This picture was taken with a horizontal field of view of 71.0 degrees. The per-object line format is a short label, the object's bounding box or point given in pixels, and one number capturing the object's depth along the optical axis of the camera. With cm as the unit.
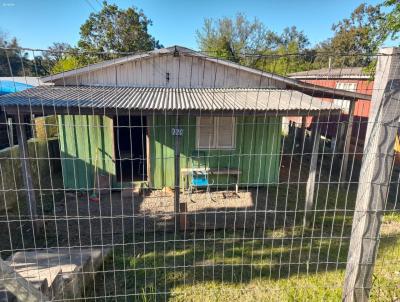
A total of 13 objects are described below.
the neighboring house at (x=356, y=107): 1250
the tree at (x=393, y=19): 639
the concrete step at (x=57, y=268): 284
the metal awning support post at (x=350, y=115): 835
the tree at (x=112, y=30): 3270
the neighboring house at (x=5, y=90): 991
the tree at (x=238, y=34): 4012
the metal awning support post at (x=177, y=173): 529
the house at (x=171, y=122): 763
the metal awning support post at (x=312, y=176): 551
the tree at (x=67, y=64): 1726
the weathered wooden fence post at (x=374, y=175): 238
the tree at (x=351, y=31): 3394
